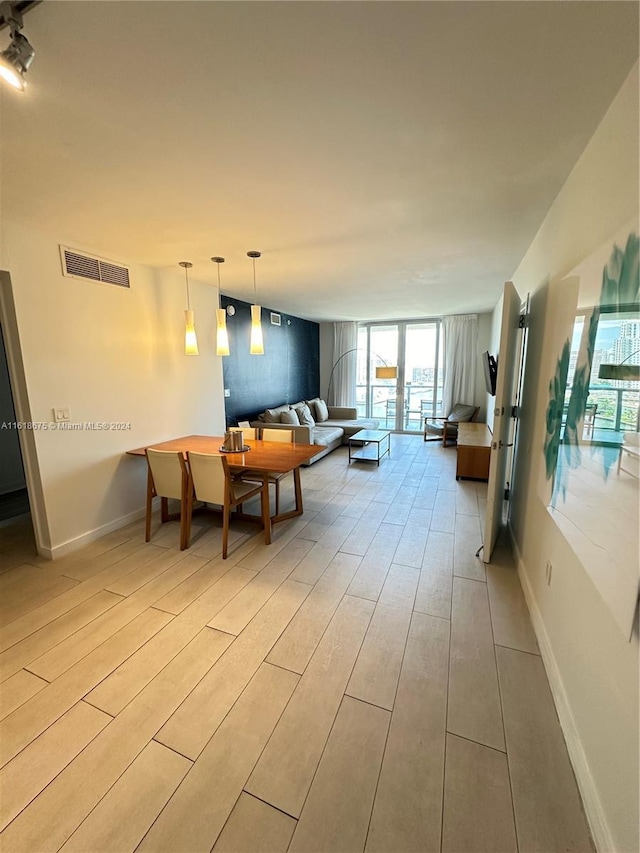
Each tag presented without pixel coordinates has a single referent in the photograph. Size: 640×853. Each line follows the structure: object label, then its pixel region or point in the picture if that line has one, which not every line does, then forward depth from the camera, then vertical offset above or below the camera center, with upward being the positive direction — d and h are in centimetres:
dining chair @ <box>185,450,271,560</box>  269 -89
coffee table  543 -130
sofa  537 -86
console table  442 -114
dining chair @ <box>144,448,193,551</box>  282 -88
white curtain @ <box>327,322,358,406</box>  762 +16
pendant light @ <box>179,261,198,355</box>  314 +36
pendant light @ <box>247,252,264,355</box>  304 +38
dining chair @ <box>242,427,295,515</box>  341 -73
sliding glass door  721 -2
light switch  266 -29
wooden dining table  283 -73
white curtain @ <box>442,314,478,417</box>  668 +27
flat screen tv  357 +1
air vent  266 +90
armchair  642 -100
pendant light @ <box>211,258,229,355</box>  311 +36
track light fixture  95 +96
